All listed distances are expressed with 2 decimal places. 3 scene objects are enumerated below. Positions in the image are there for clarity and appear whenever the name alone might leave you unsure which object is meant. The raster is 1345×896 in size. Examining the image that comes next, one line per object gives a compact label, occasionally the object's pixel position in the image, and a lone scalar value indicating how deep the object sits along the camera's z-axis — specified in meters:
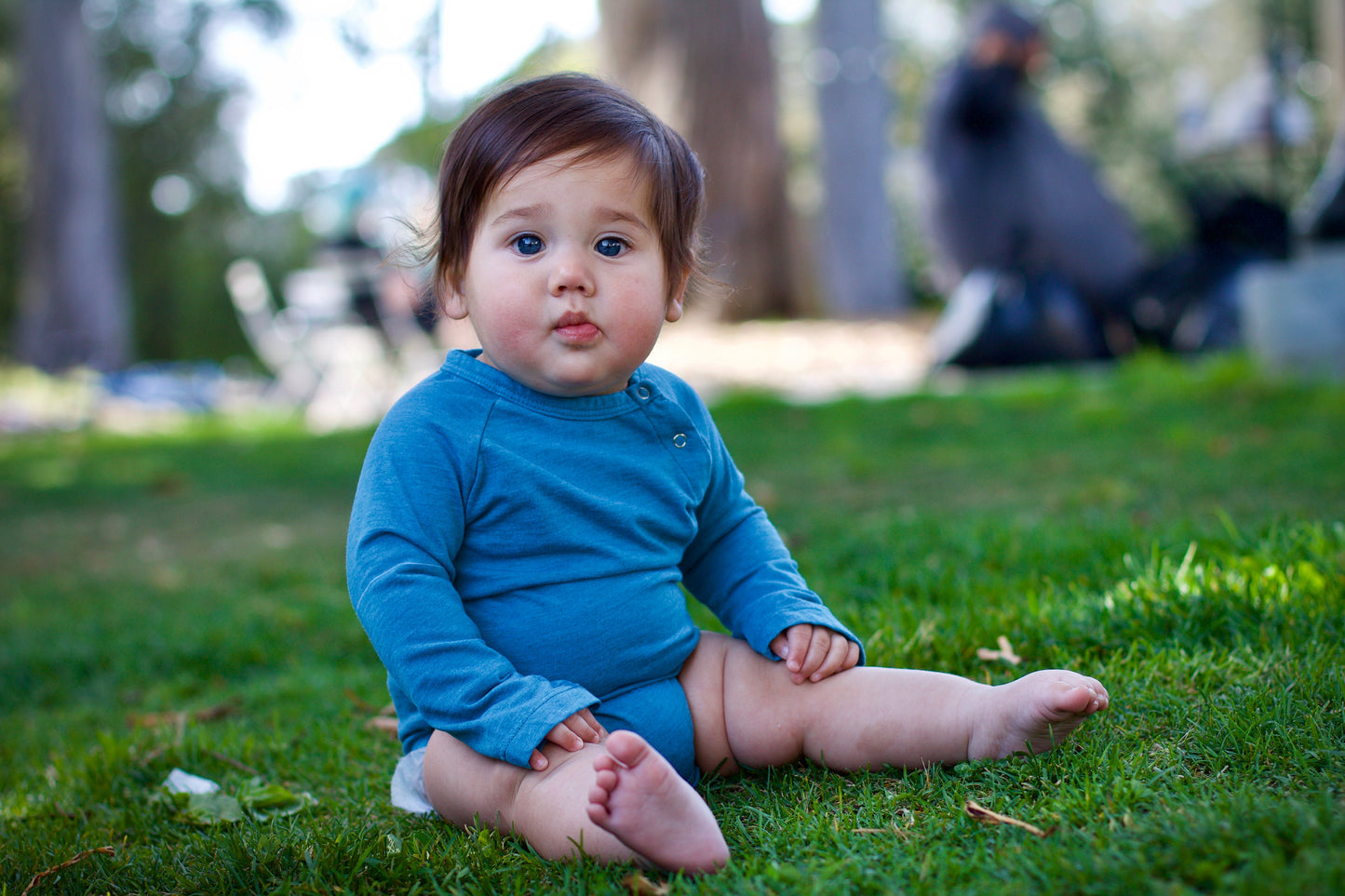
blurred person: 7.55
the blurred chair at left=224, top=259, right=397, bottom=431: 9.97
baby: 1.62
